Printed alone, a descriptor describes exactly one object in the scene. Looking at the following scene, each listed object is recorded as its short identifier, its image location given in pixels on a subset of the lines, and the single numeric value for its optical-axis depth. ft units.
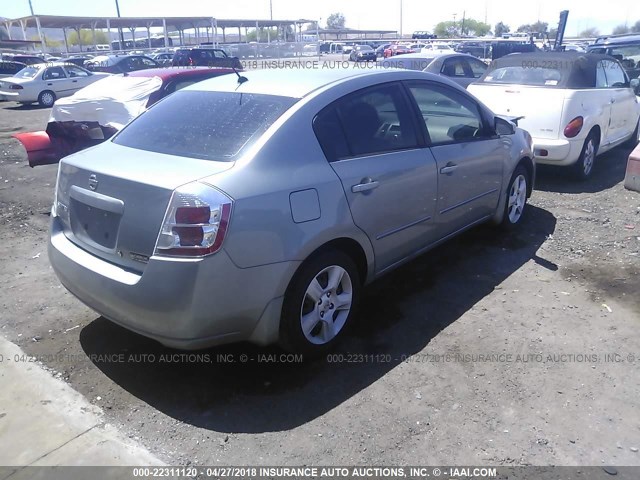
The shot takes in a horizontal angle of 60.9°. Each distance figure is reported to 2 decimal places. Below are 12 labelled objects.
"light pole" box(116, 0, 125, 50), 178.95
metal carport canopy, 157.89
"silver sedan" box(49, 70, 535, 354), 9.30
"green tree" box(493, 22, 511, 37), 327.26
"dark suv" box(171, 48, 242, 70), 76.21
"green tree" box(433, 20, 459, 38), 332.21
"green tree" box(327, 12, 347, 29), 417.49
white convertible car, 22.77
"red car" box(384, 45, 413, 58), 116.40
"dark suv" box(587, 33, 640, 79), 39.50
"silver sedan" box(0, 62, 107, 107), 63.05
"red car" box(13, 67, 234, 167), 21.41
